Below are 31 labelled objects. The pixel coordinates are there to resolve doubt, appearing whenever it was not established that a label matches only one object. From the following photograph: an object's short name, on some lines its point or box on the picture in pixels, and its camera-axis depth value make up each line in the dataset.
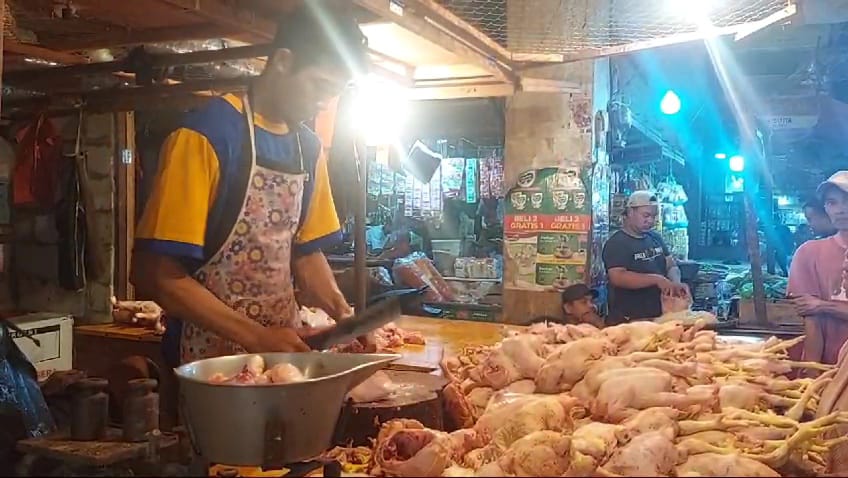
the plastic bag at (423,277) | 8.41
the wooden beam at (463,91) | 5.56
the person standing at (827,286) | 4.82
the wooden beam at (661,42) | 4.25
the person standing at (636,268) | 6.09
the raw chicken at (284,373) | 1.85
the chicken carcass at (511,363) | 2.91
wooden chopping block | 2.30
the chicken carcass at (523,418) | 2.09
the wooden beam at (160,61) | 4.14
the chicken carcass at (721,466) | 1.76
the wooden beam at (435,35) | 3.40
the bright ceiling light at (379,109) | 5.31
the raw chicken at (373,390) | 2.41
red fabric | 6.18
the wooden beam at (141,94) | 4.31
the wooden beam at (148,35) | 3.94
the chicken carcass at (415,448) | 1.81
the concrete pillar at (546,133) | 5.91
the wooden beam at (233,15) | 3.30
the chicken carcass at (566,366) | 2.72
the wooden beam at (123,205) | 6.93
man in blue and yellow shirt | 2.46
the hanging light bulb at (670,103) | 11.96
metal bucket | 1.60
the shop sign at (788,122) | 13.08
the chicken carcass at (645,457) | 1.81
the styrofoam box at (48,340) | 5.97
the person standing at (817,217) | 6.44
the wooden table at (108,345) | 4.63
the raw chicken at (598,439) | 1.92
